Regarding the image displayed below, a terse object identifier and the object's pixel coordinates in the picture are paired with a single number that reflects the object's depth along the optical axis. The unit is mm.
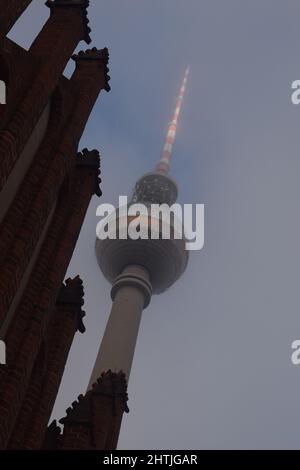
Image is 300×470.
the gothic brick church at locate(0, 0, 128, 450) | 12336
